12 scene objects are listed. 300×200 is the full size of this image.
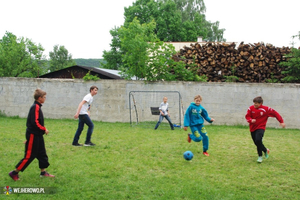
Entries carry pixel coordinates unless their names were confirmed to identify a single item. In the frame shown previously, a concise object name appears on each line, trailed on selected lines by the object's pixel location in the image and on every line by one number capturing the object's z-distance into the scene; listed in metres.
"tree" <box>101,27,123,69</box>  40.75
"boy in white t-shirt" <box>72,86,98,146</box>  8.43
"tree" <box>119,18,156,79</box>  14.41
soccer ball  6.84
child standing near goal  12.35
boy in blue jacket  7.74
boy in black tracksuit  5.27
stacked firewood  16.14
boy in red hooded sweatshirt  7.02
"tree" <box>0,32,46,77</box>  17.58
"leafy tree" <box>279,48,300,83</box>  14.84
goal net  14.16
